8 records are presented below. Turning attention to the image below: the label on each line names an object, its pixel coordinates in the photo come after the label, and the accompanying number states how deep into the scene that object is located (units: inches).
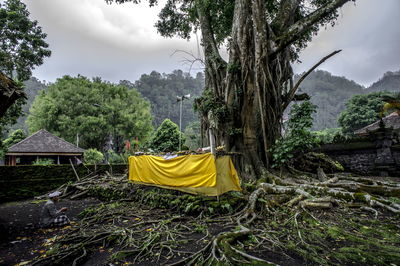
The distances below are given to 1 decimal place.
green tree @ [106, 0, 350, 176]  246.1
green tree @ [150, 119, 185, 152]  649.0
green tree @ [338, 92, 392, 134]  797.9
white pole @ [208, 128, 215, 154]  175.2
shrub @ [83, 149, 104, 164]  703.7
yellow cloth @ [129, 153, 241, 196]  173.9
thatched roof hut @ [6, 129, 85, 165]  569.8
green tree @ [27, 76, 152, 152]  767.7
